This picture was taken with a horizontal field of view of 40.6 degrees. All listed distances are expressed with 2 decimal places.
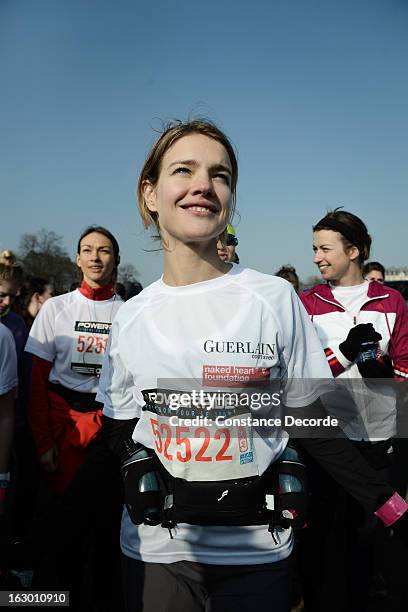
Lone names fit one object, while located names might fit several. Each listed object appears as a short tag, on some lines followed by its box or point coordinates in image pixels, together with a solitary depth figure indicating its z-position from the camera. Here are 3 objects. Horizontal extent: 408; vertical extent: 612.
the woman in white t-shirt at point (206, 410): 1.63
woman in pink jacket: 3.08
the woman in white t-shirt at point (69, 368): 3.36
